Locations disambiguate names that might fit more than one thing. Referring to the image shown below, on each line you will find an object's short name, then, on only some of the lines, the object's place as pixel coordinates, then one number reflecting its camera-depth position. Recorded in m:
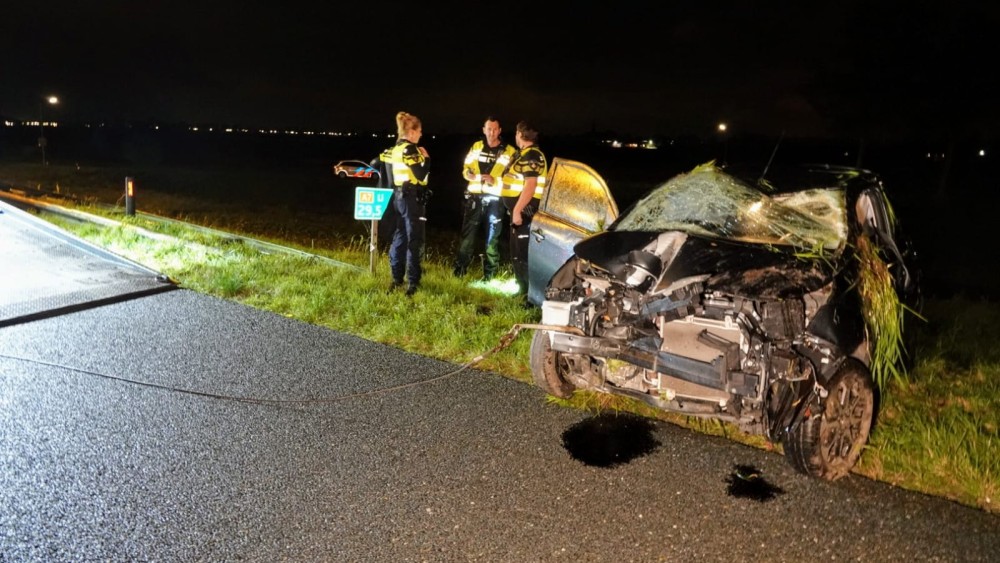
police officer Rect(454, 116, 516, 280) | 8.76
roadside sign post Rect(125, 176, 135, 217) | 13.98
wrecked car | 4.12
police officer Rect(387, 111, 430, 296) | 8.11
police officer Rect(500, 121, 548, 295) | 8.34
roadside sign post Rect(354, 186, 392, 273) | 8.68
